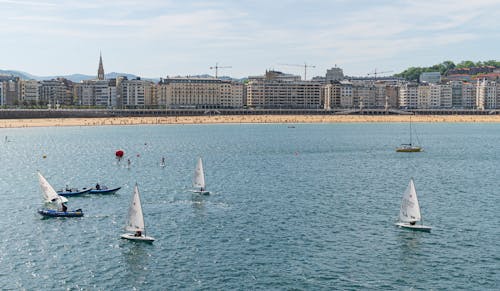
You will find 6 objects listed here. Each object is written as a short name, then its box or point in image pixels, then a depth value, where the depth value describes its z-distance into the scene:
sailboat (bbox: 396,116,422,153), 129.96
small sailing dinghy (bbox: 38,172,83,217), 62.78
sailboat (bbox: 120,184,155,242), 49.66
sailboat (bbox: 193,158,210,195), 71.21
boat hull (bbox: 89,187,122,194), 71.94
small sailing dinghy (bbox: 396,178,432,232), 53.25
